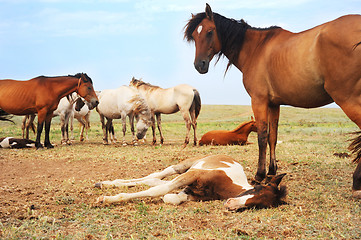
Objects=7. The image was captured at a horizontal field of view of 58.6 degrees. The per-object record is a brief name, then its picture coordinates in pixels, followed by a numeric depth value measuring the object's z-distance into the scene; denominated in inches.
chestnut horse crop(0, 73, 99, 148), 475.2
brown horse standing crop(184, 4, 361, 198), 171.2
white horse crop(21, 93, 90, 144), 551.5
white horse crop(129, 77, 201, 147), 530.9
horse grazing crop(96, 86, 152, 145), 529.7
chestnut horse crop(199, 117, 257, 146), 467.2
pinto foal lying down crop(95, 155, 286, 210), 155.6
